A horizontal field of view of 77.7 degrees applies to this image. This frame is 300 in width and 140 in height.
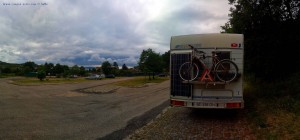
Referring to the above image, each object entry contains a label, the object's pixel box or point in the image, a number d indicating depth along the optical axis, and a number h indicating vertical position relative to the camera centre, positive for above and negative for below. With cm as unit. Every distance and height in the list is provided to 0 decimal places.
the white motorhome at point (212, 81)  644 -34
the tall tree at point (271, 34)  944 +198
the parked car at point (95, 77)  4797 -150
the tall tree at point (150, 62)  3782 +195
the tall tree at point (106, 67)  6237 +144
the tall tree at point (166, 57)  5422 +435
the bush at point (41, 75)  3847 -80
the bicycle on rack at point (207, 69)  641 +9
